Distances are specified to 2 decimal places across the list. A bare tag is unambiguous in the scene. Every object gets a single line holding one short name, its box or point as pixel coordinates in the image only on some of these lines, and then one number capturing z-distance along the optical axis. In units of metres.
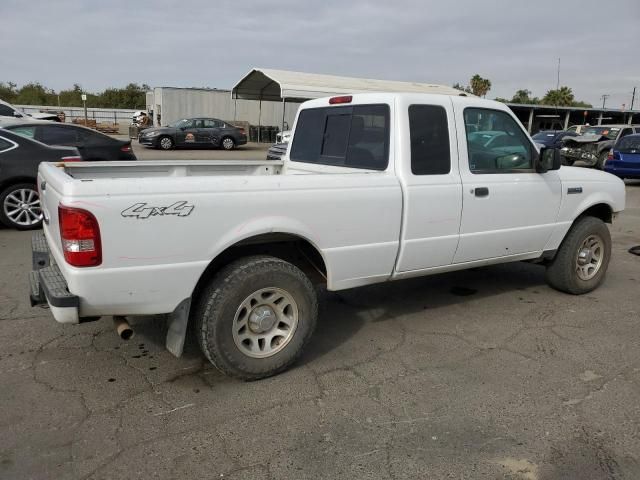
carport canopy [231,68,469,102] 23.94
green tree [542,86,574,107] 75.94
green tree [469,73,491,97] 75.38
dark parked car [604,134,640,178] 15.18
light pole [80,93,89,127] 37.88
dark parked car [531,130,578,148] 21.14
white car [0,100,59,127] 16.61
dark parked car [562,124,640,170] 18.72
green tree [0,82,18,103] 59.04
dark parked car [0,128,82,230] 7.83
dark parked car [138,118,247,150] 24.92
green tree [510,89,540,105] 80.12
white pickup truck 2.95
